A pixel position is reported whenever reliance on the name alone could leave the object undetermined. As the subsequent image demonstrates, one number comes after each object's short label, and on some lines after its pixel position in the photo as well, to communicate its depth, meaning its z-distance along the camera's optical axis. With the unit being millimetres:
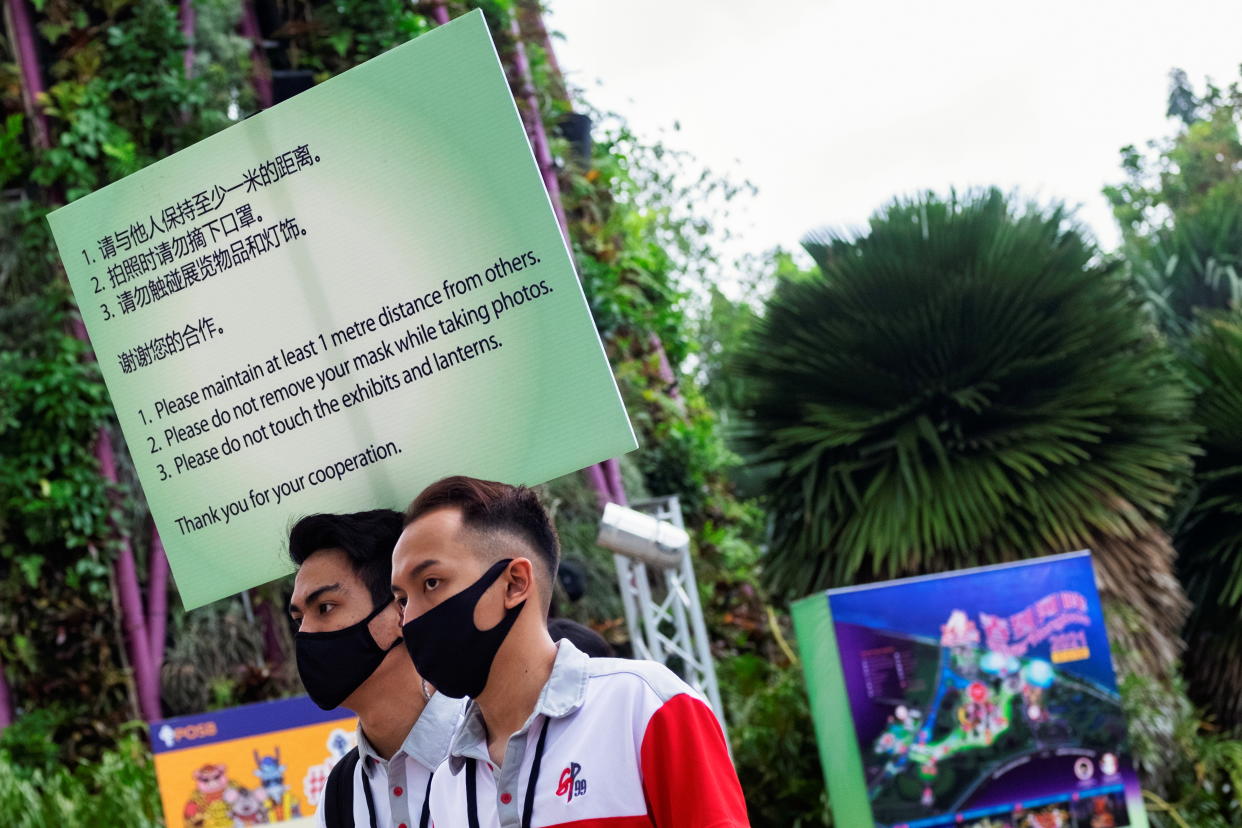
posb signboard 6176
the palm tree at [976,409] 9062
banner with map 6988
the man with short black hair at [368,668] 2260
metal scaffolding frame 8086
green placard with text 2316
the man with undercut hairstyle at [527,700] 1878
